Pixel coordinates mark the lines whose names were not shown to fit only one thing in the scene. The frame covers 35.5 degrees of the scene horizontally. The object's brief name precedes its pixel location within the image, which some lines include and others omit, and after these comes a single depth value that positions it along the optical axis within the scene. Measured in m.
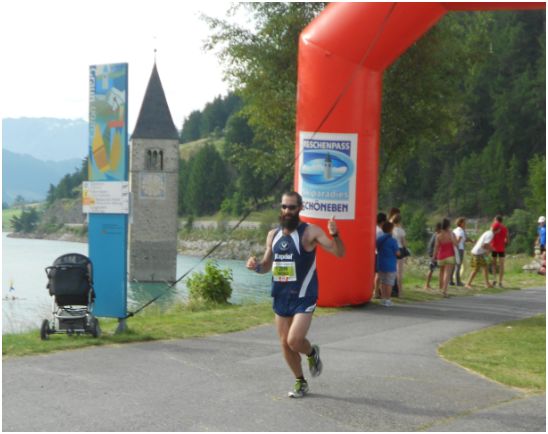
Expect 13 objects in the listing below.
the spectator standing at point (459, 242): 19.14
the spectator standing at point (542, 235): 24.48
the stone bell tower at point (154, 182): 90.38
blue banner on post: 11.03
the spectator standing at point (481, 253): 18.62
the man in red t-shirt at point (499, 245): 19.44
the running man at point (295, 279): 7.11
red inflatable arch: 12.91
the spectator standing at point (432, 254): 17.11
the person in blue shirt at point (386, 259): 14.77
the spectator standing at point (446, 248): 16.73
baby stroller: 9.99
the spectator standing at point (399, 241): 16.25
